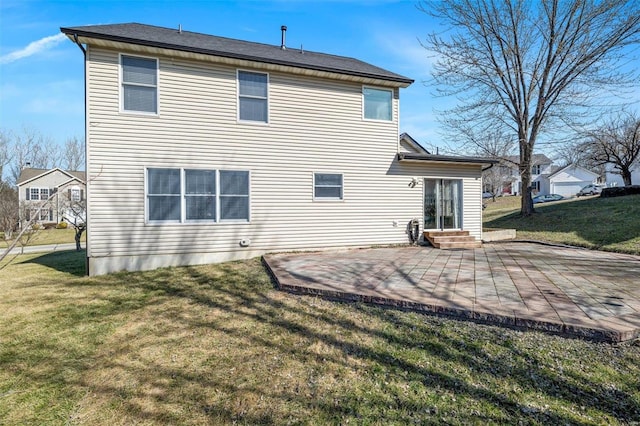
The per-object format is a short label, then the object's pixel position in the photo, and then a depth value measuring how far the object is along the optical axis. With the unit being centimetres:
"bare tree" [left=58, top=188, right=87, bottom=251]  1196
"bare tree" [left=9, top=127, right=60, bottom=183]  3075
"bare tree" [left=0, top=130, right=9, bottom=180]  2722
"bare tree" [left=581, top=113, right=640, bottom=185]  2234
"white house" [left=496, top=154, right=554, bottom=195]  4399
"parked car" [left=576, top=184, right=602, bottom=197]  3496
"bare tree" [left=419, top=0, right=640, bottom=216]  1246
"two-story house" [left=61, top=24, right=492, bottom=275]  720
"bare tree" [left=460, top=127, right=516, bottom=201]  1581
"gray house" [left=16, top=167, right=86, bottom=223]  2670
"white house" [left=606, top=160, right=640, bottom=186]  4256
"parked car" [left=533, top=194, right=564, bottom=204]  3531
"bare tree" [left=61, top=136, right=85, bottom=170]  3506
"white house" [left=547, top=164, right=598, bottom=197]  4197
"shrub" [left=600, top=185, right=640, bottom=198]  1692
